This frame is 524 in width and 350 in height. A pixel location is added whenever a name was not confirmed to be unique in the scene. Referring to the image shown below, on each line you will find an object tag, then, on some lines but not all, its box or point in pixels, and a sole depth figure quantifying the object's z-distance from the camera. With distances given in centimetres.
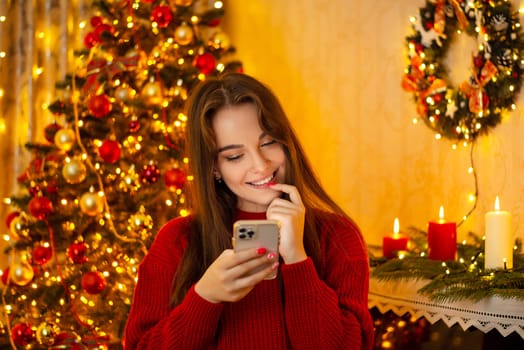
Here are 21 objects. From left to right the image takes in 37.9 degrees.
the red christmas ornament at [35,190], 309
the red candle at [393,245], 233
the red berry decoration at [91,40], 307
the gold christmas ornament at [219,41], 320
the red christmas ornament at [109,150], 285
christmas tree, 305
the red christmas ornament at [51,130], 312
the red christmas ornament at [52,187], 308
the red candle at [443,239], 216
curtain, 368
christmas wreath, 228
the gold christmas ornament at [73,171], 284
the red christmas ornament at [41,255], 300
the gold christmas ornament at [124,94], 300
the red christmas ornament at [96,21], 311
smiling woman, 146
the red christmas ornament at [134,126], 306
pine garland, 188
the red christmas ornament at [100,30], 306
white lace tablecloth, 184
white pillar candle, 199
